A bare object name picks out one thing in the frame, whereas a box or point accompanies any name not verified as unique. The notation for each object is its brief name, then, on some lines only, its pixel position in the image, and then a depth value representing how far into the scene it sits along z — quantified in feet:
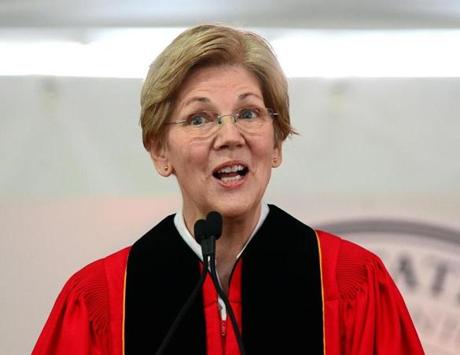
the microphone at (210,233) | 15.95
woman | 16.58
